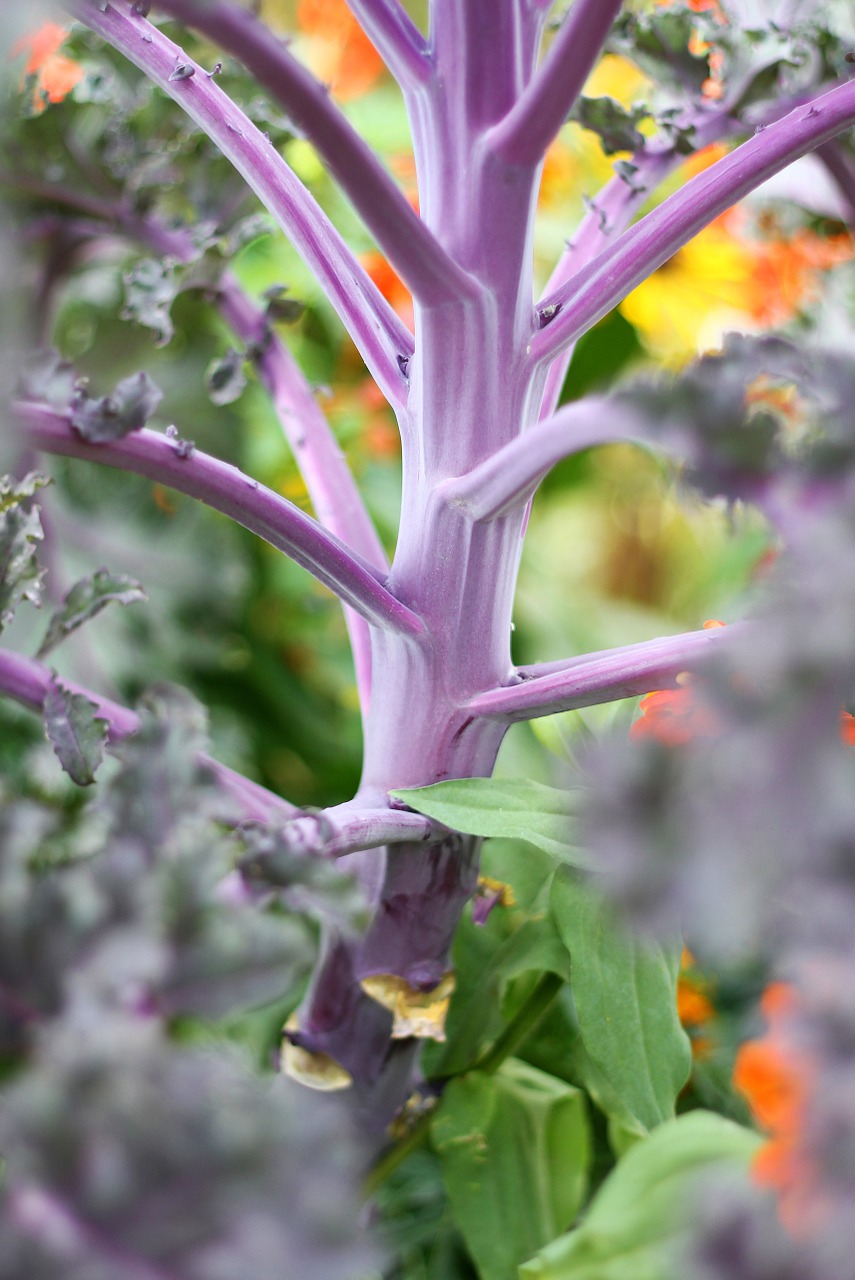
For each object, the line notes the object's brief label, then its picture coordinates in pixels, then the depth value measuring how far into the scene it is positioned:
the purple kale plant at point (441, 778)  0.91
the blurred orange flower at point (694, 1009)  1.23
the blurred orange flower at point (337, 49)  1.79
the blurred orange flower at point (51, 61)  1.33
